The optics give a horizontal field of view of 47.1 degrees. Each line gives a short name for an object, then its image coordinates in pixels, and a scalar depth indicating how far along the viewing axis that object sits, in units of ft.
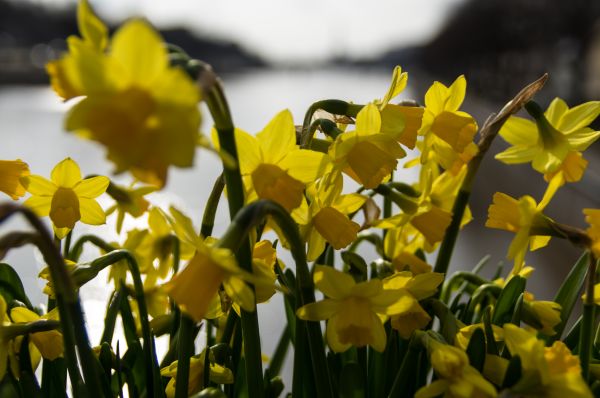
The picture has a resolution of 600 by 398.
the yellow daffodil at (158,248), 1.60
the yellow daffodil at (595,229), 1.73
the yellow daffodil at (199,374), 1.84
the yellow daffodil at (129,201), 2.21
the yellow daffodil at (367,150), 1.69
